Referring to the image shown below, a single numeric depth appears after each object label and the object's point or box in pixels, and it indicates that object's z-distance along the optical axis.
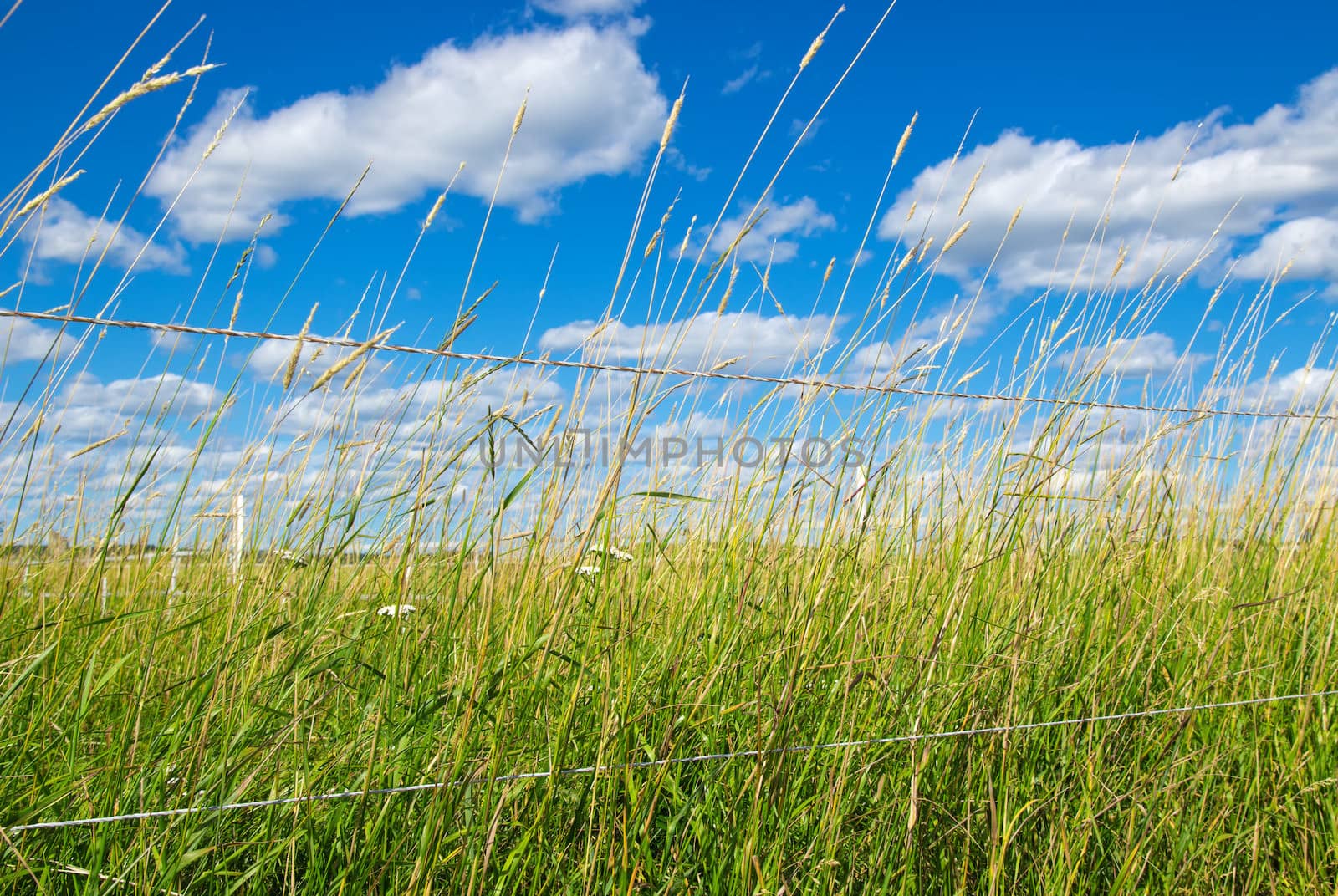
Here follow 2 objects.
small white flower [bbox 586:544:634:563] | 1.55
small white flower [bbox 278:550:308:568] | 1.42
